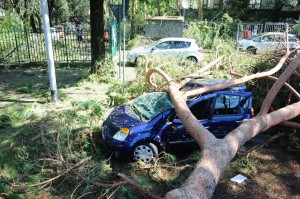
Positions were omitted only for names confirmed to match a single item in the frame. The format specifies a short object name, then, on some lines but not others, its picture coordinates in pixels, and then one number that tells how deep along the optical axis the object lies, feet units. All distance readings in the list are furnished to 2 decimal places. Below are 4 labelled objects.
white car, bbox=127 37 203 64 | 46.24
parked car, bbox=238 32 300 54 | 48.20
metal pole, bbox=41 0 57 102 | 27.32
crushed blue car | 19.33
